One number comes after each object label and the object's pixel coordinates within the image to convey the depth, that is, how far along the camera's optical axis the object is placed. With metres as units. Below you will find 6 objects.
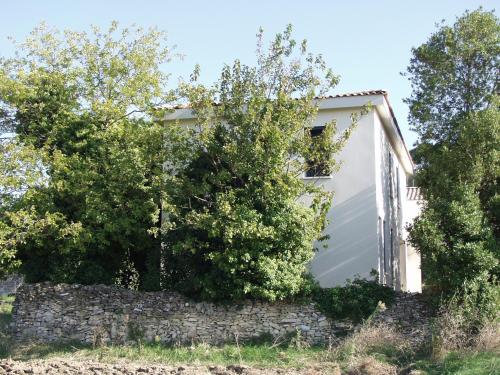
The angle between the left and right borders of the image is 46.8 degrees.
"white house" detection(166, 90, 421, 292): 17.02
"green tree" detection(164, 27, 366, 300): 14.18
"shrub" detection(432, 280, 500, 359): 12.19
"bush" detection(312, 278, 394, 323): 14.20
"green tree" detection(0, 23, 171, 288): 16.36
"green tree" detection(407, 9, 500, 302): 13.52
